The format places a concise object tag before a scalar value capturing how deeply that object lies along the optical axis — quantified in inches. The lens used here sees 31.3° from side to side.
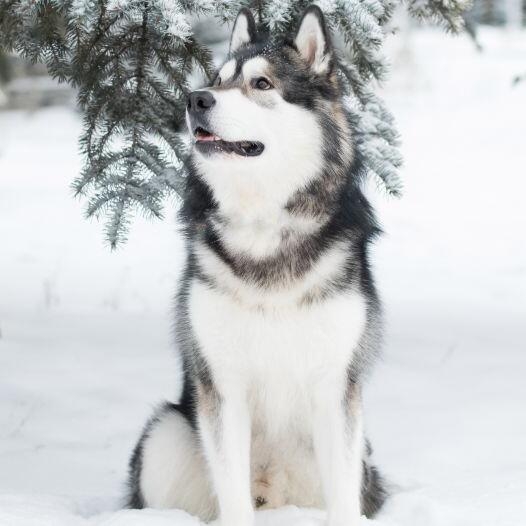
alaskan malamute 113.4
